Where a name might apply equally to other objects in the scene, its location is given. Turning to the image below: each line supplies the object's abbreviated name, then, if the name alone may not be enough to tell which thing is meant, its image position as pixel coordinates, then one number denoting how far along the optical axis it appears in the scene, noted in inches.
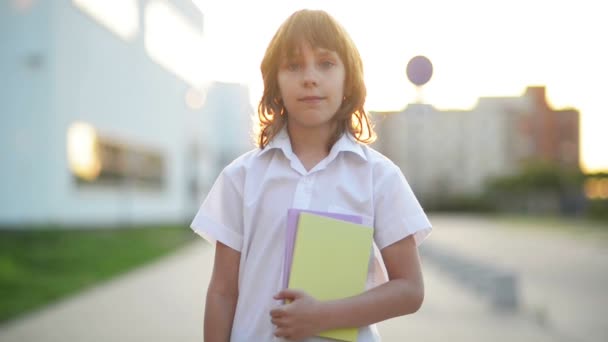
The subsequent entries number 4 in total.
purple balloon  349.4
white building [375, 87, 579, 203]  3046.3
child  75.5
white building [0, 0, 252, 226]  840.9
